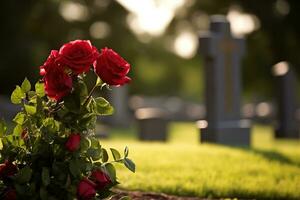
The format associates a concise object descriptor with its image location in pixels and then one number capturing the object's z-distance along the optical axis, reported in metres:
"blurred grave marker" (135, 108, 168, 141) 15.59
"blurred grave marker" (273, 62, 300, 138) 16.98
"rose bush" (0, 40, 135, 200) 3.51
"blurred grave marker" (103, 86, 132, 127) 22.78
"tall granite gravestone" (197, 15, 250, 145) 11.80
